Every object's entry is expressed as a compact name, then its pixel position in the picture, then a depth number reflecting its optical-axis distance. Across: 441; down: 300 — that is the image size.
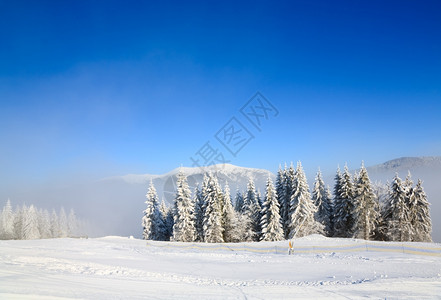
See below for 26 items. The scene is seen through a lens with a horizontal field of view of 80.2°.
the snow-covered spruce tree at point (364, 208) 35.72
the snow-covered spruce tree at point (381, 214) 37.97
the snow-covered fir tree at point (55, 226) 70.46
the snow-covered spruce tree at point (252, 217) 40.62
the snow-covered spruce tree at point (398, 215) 34.00
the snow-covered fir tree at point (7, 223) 58.12
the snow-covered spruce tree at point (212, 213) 38.78
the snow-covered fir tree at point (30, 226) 58.62
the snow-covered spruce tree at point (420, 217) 34.09
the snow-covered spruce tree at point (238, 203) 50.28
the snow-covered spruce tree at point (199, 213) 41.50
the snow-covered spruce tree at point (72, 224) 82.82
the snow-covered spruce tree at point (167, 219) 46.84
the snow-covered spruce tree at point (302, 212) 36.81
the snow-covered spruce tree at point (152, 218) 43.34
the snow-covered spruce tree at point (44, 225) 65.44
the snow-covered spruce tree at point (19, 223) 59.72
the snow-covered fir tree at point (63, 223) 74.31
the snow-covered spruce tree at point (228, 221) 40.81
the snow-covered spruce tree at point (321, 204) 41.03
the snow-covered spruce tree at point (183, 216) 39.62
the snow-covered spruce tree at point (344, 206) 38.09
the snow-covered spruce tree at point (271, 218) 37.16
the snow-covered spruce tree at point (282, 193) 42.12
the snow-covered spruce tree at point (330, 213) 40.78
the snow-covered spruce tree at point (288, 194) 40.66
